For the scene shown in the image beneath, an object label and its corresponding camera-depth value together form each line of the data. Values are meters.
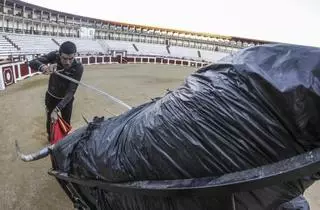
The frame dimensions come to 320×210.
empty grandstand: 32.07
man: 4.51
